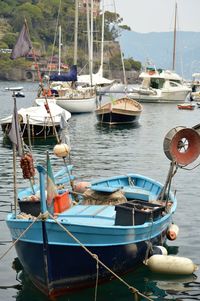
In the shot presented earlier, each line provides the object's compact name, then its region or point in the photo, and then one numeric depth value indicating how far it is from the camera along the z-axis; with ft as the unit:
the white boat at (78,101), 213.66
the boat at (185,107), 263.70
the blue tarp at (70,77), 220.23
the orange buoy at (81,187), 70.70
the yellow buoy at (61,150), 67.31
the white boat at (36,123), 146.61
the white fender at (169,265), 58.49
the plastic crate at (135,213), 57.36
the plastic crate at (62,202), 59.31
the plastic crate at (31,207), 60.85
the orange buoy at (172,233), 66.13
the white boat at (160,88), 298.35
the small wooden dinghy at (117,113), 189.26
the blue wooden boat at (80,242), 51.24
